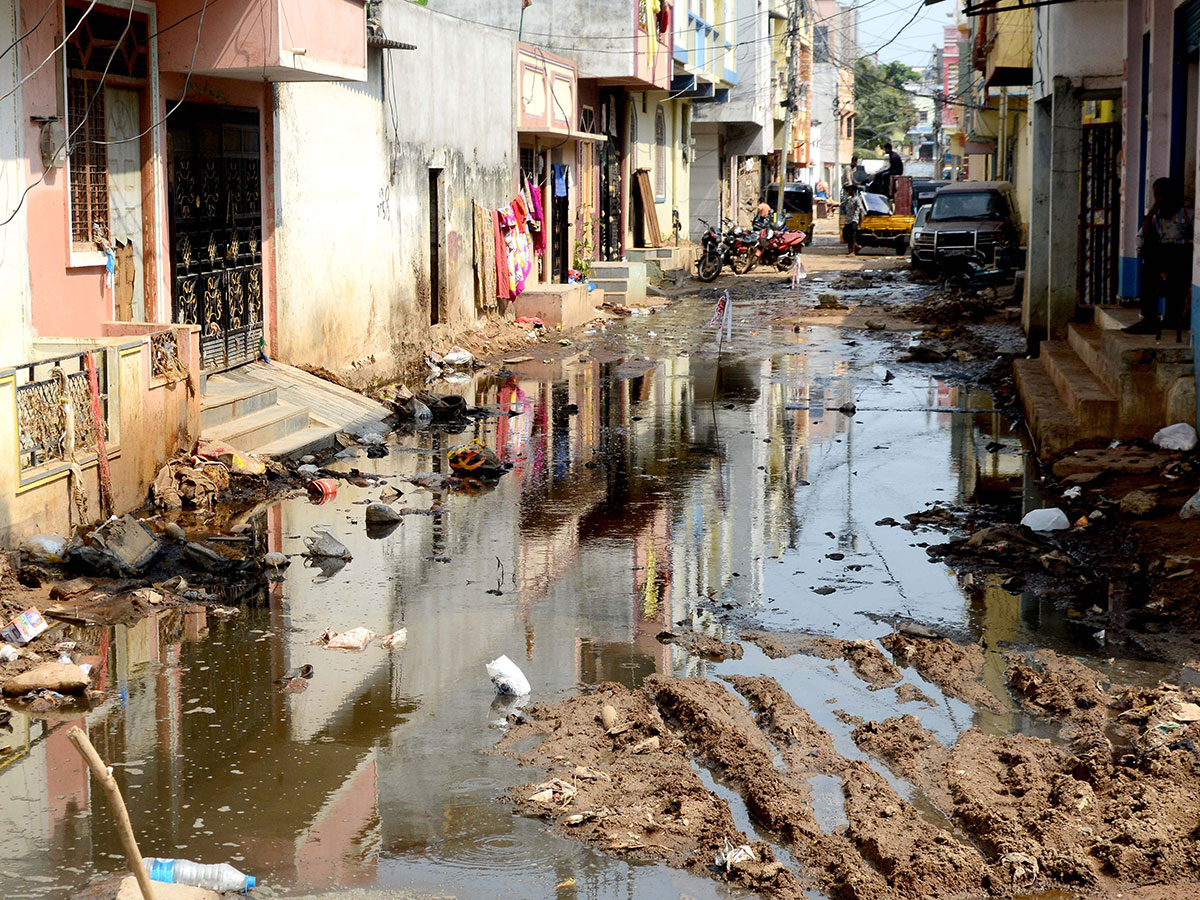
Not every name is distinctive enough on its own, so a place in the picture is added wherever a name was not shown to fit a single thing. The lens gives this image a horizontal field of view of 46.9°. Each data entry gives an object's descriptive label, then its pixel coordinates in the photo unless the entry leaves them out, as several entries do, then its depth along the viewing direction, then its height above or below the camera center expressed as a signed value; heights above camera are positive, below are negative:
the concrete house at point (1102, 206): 11.41 +0.82
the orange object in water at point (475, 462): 11.38 -1.45
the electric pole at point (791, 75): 49.71 +8.15
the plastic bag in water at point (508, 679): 6.33 -1.80
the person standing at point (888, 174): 49.16 +3.79
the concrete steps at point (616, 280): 26.94 +0.05
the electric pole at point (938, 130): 91.25 +10.30
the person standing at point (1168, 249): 12.32 +0.22
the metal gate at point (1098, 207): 16.75 +0.83
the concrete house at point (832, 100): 78.41 +11.06
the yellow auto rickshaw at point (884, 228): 41.28 +1.50
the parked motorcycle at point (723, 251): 33.09 +0.72
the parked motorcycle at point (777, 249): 34.94 +0.80
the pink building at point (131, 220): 8.94 +0.59
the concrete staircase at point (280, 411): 11.49 -1.12
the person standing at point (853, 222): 42.22 +1.74
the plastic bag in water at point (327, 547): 8.75 -1.65
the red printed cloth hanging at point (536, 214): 23.81 +1.21
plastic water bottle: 4.45 -1.88
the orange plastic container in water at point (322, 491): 10.38 -1.54
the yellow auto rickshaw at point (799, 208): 44.47 +2.33
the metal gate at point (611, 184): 30.92 +2.23
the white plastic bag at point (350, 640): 7.00 -1.79
